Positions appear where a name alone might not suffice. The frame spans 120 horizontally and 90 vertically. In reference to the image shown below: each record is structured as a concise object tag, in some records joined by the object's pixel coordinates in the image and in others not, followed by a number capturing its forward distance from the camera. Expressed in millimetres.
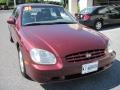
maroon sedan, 2006
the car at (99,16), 6091
